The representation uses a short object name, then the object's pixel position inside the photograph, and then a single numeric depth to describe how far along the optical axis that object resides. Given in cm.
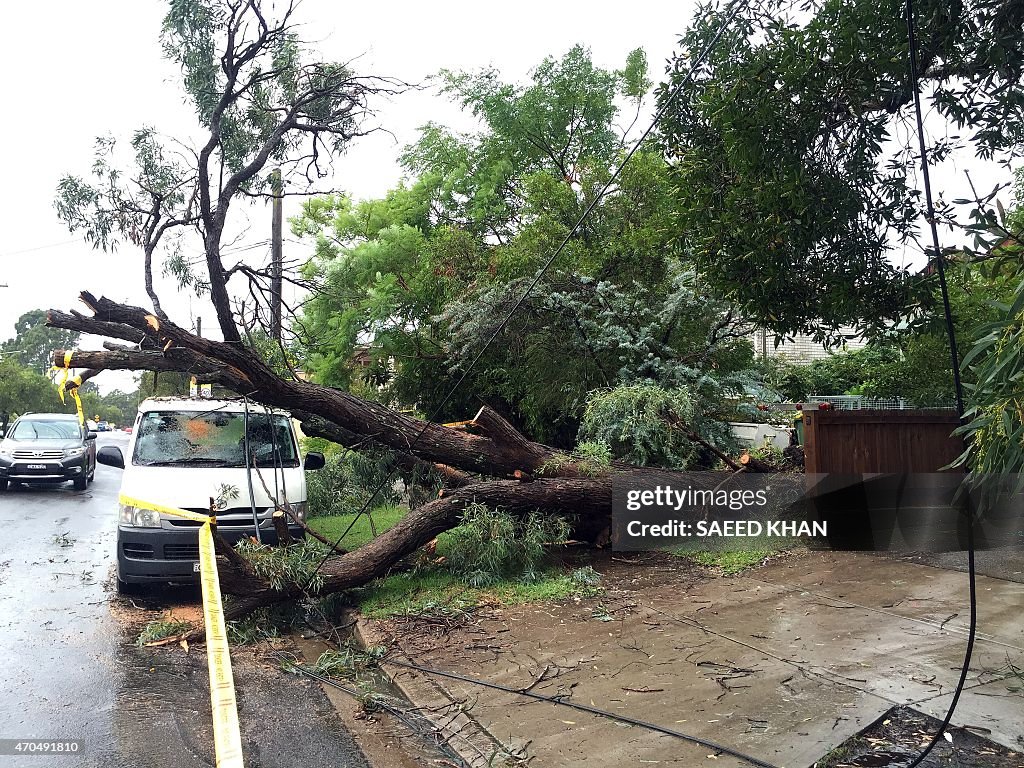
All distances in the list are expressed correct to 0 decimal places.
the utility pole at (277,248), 1056
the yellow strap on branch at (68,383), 654
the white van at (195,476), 724
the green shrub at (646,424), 888
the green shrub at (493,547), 748
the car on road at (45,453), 1702
